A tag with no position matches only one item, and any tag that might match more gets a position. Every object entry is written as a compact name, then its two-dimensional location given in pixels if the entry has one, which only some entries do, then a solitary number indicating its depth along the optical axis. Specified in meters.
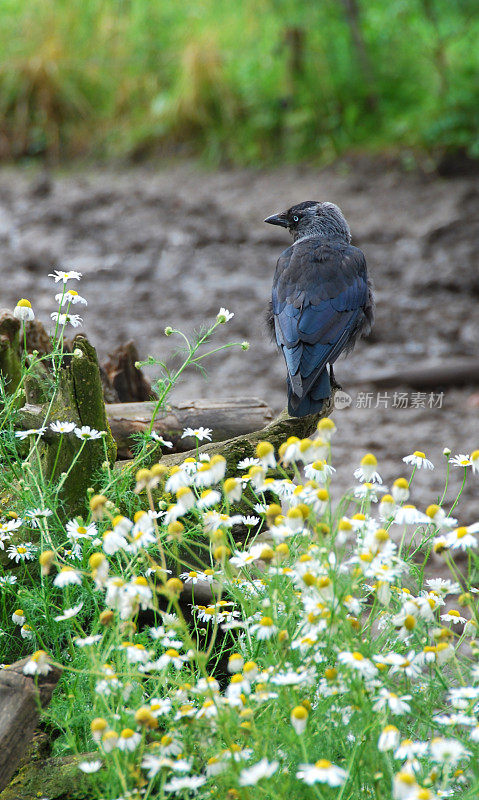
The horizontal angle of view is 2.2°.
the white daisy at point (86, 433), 6.02
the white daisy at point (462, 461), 5.98
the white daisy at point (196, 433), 6.05
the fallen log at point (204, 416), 6.29
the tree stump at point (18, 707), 5.90
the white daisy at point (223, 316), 6.04
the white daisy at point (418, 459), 5.98
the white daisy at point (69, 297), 6.03
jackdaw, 6.21
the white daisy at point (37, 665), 5.88
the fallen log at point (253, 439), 6.15
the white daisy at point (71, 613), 5.89
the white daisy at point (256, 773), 5.82
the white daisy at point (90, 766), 5.86
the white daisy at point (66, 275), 6.05
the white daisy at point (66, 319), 6.04
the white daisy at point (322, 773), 5.82
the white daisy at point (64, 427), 6.01
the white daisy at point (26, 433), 6.01
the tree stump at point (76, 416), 6.08
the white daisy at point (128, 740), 5.85
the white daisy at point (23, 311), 6.02
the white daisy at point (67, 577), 5.88
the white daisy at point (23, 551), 5.99
